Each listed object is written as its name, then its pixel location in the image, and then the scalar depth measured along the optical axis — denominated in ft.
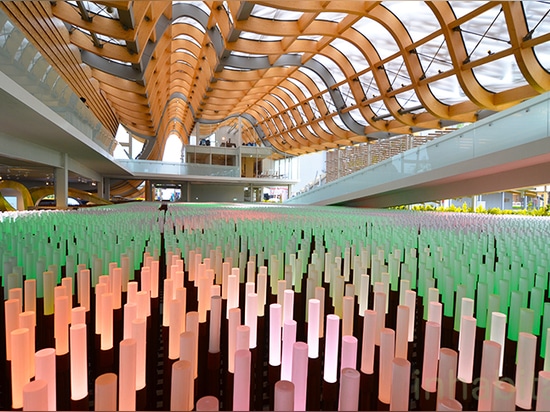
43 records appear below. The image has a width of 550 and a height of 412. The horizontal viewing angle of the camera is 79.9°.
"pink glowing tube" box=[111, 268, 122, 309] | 6.09
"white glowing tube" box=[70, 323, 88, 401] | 3.72
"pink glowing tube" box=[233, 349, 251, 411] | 3.11
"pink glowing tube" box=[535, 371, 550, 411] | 2.92
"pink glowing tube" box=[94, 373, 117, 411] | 2.81
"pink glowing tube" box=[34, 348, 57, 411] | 3.12
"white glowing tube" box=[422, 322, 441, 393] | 3.97
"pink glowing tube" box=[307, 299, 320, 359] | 4.63
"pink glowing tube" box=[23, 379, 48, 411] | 2.60
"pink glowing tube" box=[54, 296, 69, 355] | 4.62
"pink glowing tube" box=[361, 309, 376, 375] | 4.22
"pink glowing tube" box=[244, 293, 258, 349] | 4.98
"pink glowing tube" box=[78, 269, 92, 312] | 6.07
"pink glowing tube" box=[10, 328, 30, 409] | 3.58
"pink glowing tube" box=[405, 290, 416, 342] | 5.45
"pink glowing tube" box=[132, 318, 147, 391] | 3.95
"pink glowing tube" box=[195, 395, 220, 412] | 2.65
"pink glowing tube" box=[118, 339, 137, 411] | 3.30
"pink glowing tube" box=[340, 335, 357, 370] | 3.80
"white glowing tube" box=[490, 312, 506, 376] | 4.58
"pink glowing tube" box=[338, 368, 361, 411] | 3.09
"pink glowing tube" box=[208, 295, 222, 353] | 4.86
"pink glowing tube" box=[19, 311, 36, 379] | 3.99
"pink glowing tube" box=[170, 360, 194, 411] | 3.13
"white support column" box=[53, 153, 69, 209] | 52.95
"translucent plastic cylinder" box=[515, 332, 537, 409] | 3.58
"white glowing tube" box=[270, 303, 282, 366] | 4.49
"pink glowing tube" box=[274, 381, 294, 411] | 2.89
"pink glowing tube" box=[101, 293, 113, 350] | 4.94
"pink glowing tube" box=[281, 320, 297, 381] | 4.15
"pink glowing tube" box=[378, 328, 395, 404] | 3.80
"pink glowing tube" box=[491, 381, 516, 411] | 2.73
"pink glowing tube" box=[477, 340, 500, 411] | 3.47
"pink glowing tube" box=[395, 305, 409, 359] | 4.63
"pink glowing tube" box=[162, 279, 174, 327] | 5.94
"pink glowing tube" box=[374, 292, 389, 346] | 5.07
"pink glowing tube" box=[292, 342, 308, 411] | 3.47
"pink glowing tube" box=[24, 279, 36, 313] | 5.57
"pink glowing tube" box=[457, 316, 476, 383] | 4.17
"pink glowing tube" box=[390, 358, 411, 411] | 3.15
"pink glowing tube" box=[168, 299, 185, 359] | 4.61
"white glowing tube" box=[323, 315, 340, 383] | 4.24
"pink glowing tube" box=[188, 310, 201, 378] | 4.23
